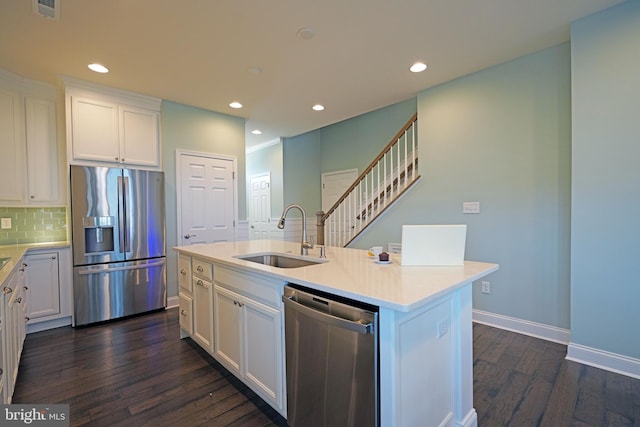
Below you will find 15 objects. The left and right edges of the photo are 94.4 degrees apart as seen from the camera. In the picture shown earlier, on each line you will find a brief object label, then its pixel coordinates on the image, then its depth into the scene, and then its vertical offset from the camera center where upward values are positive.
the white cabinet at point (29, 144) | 3.10 +0.76
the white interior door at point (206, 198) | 4.10 +0.19
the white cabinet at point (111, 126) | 3.27 +1.02
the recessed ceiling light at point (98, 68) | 2.96 +1.47
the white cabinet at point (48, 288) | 3.03 -0.79
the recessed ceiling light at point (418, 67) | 3.06 +1.49
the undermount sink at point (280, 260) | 2.24 -0.40
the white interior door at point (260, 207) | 6.79 +0.08
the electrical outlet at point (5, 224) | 3.18 -0.12
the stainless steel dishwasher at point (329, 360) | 1.23 -0.69
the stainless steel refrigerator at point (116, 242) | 3.21 -0.35
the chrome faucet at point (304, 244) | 2.31 -0.27
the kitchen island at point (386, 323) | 1.20 -0.60
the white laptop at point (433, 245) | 1.69 -0.22
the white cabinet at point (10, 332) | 1.60 -0.77
